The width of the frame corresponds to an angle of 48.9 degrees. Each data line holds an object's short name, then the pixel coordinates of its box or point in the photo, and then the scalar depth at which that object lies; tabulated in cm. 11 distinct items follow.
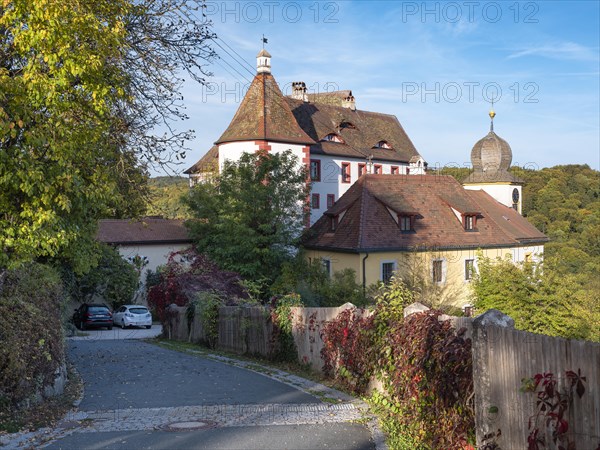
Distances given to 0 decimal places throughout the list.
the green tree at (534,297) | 2722
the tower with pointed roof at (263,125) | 4278
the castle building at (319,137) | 4338
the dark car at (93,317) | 3256
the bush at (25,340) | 905
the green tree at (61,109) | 912
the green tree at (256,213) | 3275
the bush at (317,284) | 2814
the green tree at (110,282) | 3547
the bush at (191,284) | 2932
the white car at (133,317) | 3347
